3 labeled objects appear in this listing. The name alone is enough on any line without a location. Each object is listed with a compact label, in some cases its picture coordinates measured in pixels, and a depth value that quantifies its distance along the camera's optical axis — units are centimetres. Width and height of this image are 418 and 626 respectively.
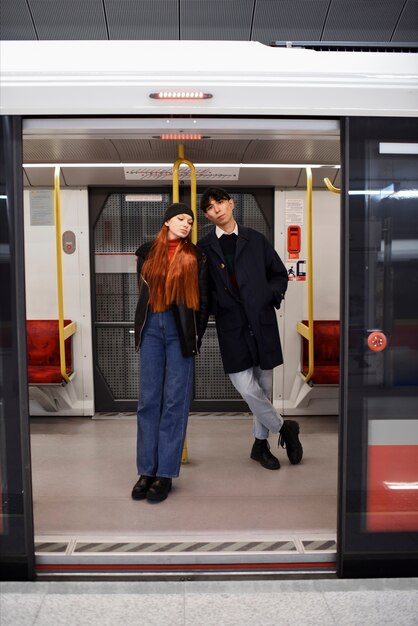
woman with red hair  328
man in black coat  357
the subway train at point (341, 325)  248
